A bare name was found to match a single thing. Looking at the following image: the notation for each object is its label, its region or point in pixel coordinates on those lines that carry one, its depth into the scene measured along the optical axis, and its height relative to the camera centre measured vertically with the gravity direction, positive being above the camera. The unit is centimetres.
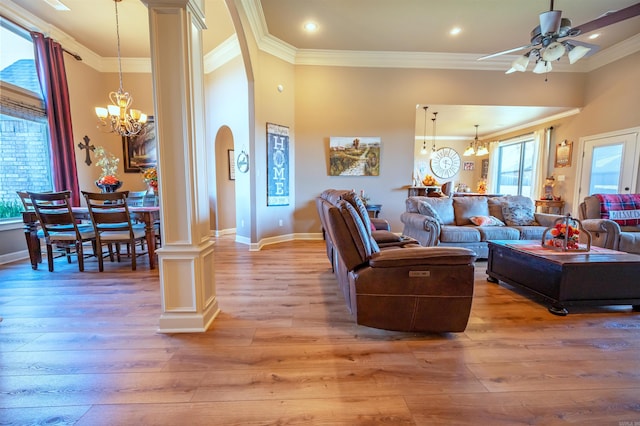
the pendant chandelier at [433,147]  913 +129
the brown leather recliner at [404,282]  184 -67
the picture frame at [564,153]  575 +70
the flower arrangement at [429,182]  609 +6
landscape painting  518 +55
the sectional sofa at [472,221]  378 -54
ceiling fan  251 +151
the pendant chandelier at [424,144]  861 +140
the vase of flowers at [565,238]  264 -53
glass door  453 +37
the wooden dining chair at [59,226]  318 -52
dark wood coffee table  228 -81
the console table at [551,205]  582 -43
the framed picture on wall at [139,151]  549 +67
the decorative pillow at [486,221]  396 -54
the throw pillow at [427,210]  397 -38
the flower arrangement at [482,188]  823 -10
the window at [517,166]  718 +55
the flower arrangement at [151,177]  375 +9
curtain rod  374 +225
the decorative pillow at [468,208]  423 -37
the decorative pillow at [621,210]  375 -35
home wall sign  469 +35
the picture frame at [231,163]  585 +46
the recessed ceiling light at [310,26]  402 +241
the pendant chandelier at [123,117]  390 +100
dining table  335 -52
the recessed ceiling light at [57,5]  360 +244
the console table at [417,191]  528 -13
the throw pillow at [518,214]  410 -46
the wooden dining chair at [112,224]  310 -49
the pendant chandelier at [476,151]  749 +97
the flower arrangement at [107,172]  357 +17
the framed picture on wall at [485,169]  896 +53
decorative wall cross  490 +66
